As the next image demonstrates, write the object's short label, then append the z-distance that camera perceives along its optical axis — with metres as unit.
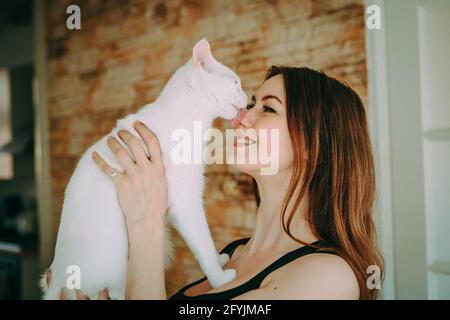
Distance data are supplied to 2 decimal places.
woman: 0.73
